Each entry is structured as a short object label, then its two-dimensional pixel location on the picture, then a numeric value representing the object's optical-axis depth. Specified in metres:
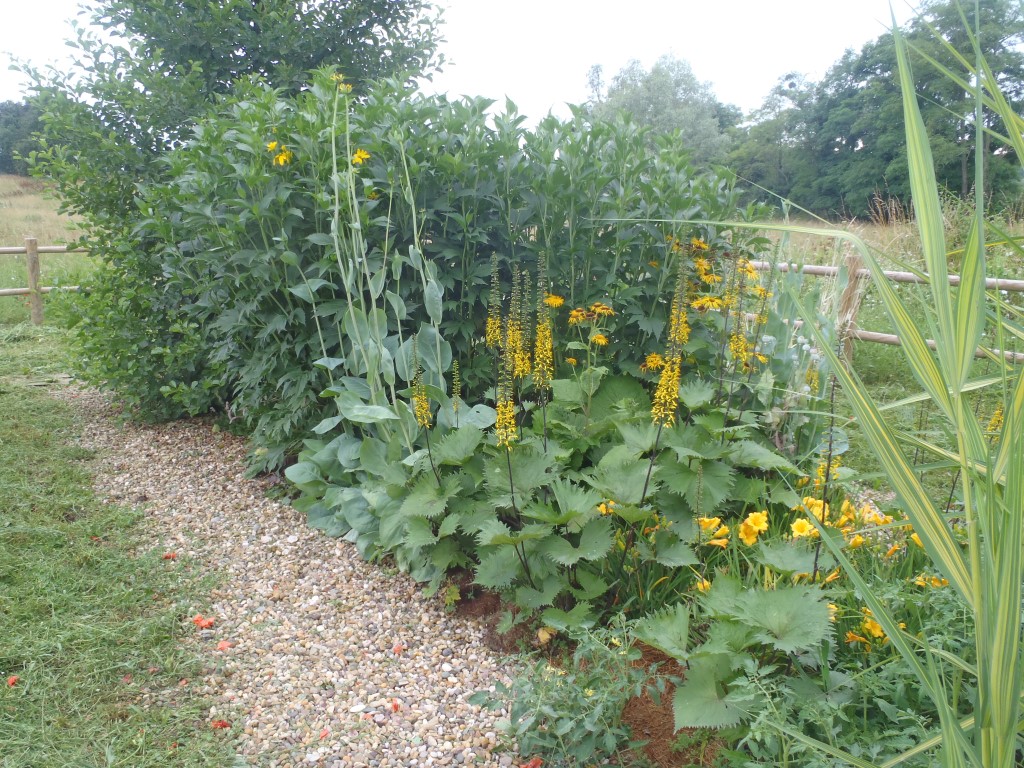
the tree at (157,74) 4.28
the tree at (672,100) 34.41
